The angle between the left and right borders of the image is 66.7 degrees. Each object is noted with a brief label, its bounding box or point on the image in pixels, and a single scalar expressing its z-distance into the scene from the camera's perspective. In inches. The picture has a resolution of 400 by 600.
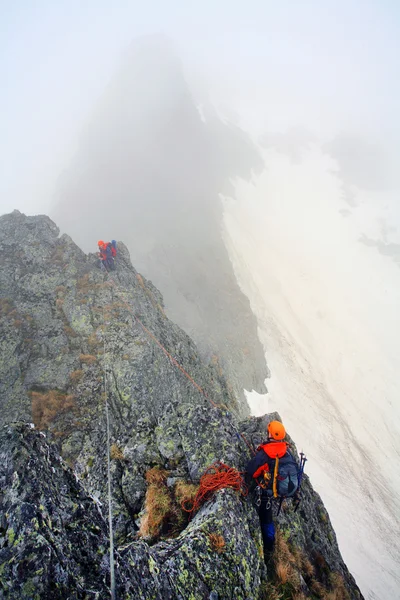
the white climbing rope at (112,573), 180.1
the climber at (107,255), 875.7
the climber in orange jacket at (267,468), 299.0
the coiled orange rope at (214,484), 303.0
